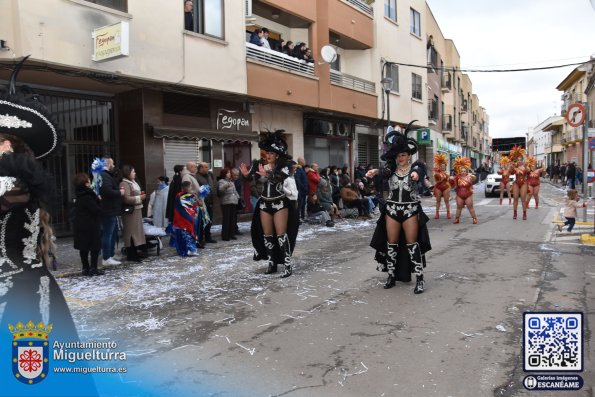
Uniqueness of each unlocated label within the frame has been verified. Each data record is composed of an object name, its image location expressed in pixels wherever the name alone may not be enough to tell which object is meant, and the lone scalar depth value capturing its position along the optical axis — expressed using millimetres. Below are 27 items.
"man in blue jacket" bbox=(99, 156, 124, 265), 8086
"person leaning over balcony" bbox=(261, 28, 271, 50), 15840
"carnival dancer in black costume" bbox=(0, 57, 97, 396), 2957
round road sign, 12172
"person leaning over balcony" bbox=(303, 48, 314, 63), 17797
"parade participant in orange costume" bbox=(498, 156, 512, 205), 15825
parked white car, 25719
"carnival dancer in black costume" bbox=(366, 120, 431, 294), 6305
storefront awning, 12680
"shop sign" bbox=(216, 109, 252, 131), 14797
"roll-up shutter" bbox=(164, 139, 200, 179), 13352
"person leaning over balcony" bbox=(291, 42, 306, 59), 17458
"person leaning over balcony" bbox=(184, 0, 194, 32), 12789
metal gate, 11727
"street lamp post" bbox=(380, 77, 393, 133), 22533
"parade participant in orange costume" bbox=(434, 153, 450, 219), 14828
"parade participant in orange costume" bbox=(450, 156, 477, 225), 13430
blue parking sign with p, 30356
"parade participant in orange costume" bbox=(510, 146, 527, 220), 14352
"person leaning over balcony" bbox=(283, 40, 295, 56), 17141
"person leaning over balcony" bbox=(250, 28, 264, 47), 15625
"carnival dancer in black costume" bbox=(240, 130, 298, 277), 7379
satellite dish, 18078
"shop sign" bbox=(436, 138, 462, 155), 35959
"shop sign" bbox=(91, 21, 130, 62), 9852
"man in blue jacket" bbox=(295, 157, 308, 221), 13188
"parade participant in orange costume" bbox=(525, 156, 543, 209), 14805
